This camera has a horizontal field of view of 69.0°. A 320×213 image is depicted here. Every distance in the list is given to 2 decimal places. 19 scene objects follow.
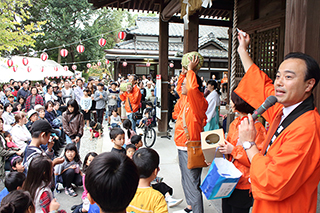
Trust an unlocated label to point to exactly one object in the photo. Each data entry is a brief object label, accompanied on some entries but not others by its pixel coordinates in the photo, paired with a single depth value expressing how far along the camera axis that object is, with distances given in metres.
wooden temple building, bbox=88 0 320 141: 1.88
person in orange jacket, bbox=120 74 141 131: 7.19
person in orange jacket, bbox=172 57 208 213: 2.79
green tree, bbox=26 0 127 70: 24.66
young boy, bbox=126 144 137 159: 3.79
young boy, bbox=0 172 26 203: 2.70
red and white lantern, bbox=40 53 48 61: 13.72
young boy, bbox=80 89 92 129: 9.02
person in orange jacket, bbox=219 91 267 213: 2.17
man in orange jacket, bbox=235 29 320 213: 1.25
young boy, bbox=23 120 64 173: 3.16
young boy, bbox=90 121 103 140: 8.17
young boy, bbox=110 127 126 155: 4.13
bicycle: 6.78
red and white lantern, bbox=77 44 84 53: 13.43
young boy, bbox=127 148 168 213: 1.88
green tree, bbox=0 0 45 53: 9.24
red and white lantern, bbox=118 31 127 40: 11.39
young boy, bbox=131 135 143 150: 4.49
